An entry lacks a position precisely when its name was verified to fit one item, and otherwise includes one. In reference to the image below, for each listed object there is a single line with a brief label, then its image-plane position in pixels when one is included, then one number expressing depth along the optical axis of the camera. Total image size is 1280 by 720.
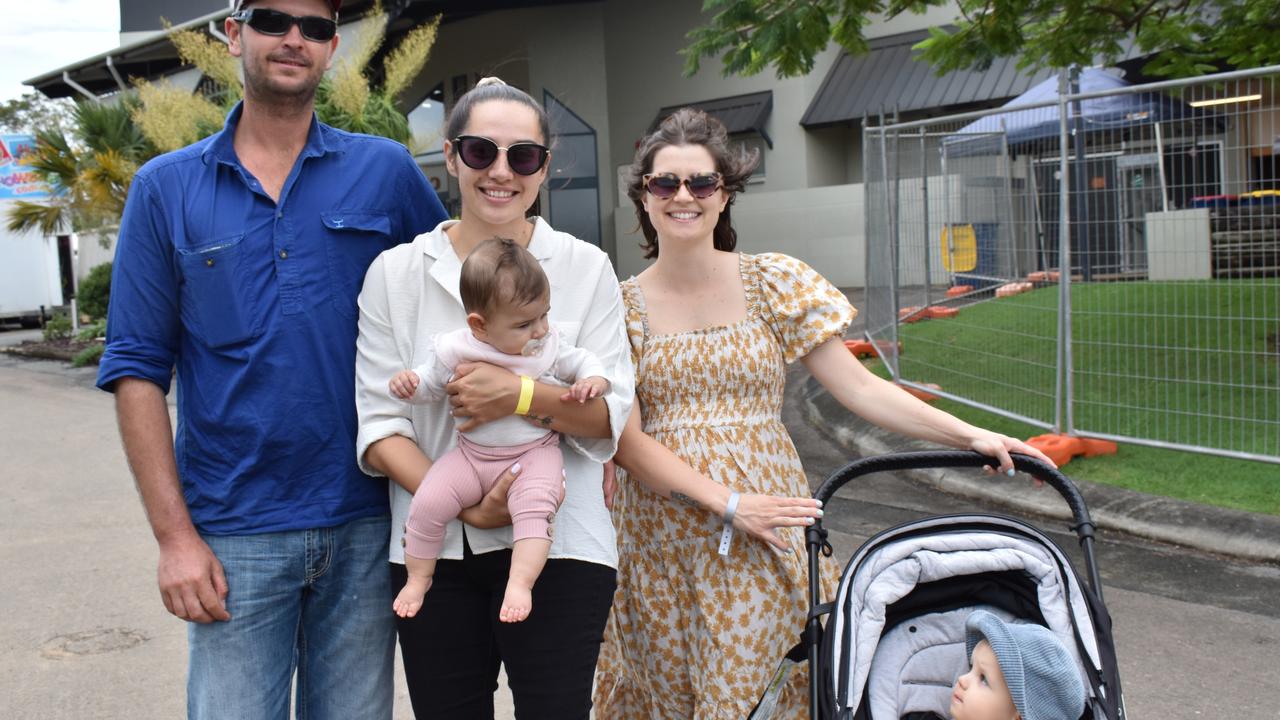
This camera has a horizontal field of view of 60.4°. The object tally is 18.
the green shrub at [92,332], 20.77
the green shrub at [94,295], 21.62
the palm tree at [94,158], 17.22
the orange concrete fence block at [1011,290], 8.53
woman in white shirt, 2.25
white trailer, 26.92
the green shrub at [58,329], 22.00
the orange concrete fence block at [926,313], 11.08
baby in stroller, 2.18
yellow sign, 9.81
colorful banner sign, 27.30
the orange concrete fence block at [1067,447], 7.21
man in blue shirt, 2.28
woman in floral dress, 2.82
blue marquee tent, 6.63
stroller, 2.51
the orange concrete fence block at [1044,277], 7.88
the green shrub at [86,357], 17.89
